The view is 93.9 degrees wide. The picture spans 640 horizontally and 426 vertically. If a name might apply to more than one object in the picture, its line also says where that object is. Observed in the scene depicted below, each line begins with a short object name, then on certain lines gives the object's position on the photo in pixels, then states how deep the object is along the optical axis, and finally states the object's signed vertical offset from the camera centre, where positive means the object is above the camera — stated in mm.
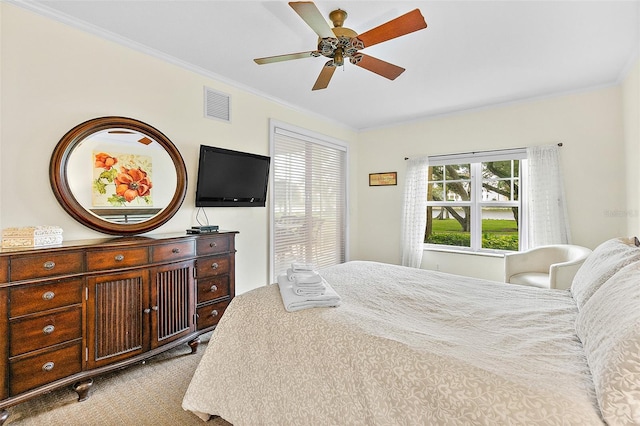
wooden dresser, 1756 -615
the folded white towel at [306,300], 1679 -475
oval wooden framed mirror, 2273 +368
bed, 949 -552
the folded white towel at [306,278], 1834 -371
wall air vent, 3148 +1232
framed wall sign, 4988 +667
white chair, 3096 -505
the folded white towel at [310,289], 1781 -429
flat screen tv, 2996 +434
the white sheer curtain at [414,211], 4609 +102
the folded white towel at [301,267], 2062 -344
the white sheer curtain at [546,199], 3584 +218
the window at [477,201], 4059 +237
